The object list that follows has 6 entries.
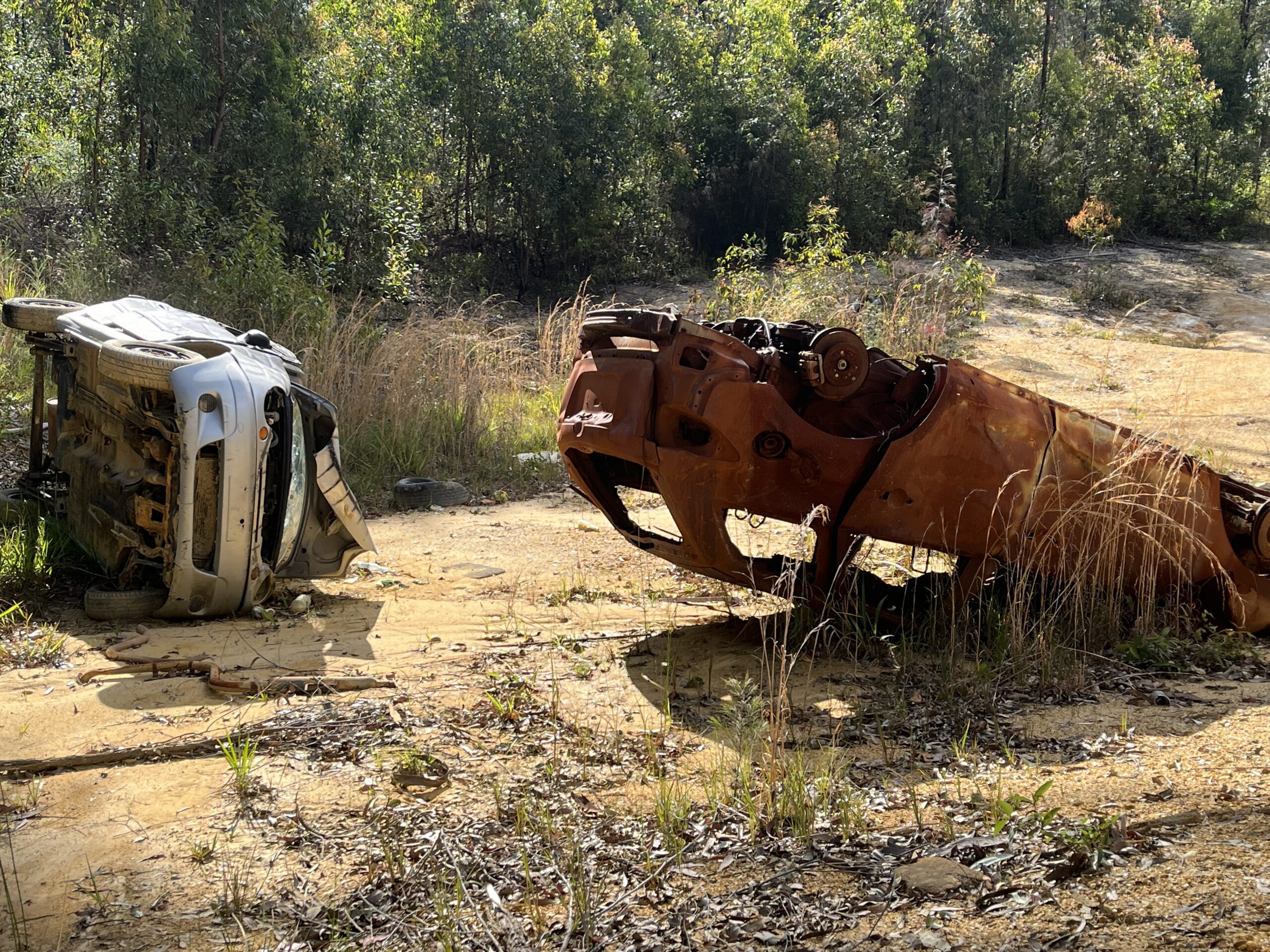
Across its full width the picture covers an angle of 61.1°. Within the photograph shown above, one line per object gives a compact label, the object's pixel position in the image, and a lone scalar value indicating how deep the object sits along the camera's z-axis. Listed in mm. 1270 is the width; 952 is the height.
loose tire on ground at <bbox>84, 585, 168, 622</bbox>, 4977
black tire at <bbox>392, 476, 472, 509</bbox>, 8234
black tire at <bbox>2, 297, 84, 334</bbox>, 6082
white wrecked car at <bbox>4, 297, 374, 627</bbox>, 4777
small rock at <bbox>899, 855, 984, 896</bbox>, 2691
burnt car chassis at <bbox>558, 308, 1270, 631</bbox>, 4320
